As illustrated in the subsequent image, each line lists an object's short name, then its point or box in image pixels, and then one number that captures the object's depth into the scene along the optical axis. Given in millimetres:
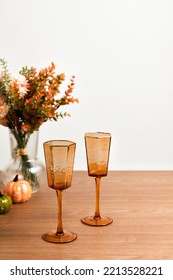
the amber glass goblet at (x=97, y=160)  1520
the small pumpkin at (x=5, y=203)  1603
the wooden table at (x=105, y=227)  1311
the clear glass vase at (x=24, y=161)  1854
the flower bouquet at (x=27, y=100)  1722
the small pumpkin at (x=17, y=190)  1728
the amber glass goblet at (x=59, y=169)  1344
